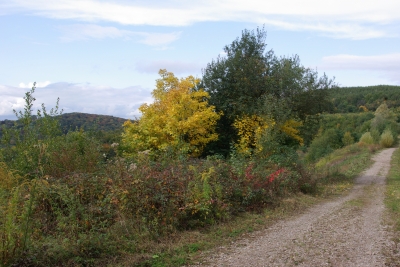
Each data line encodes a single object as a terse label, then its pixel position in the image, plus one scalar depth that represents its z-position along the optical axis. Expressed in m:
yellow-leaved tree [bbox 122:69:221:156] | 18.19
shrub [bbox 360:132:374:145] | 47.35
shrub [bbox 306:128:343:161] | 47.36
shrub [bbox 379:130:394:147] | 46.38
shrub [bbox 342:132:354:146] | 55.06
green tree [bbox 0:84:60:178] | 9.79
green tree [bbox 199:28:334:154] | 18.39
